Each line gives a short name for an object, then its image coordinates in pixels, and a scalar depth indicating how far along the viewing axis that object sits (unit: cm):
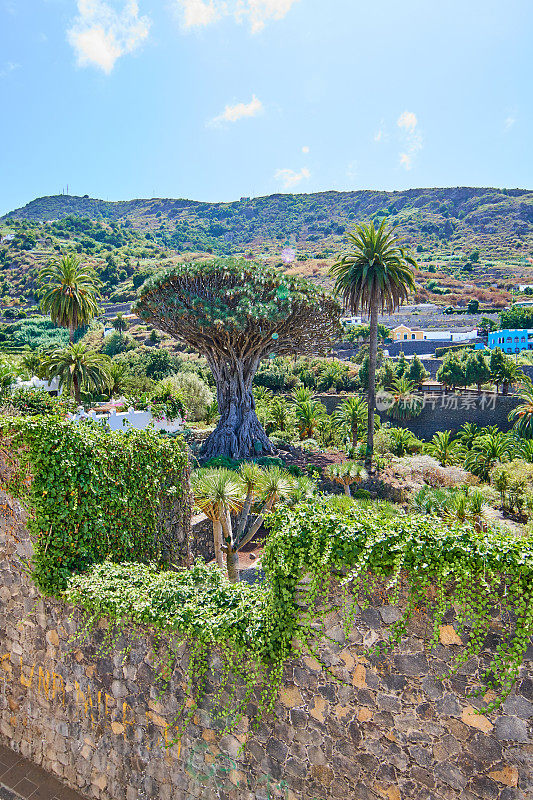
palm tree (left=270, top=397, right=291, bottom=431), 2964
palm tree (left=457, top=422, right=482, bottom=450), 3719
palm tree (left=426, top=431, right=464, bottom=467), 3053
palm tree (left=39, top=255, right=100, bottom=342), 2864
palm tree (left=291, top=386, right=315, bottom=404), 3186
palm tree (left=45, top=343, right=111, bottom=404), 2511
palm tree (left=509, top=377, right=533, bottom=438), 3086
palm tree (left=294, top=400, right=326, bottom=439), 3011
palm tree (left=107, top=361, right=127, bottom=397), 3231
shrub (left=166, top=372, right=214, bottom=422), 3212
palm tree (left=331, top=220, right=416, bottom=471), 2548
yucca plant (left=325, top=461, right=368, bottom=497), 2030
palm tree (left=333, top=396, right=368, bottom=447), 3231
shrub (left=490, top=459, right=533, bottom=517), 2123
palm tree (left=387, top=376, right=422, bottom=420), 4222
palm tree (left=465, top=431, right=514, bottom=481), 2698
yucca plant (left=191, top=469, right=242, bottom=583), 977
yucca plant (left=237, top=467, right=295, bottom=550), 1048
